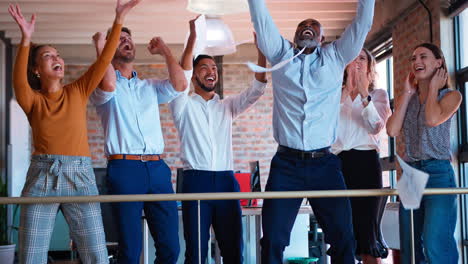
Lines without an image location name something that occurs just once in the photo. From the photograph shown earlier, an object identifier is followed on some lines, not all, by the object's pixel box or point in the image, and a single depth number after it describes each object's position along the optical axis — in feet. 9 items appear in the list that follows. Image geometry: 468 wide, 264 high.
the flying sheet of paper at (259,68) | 8.62
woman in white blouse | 12.65
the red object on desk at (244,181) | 19.34
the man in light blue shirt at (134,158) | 10.41
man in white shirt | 12.06
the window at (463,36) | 20.98
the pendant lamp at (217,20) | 16.03
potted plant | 27.33
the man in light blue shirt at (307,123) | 10.03
